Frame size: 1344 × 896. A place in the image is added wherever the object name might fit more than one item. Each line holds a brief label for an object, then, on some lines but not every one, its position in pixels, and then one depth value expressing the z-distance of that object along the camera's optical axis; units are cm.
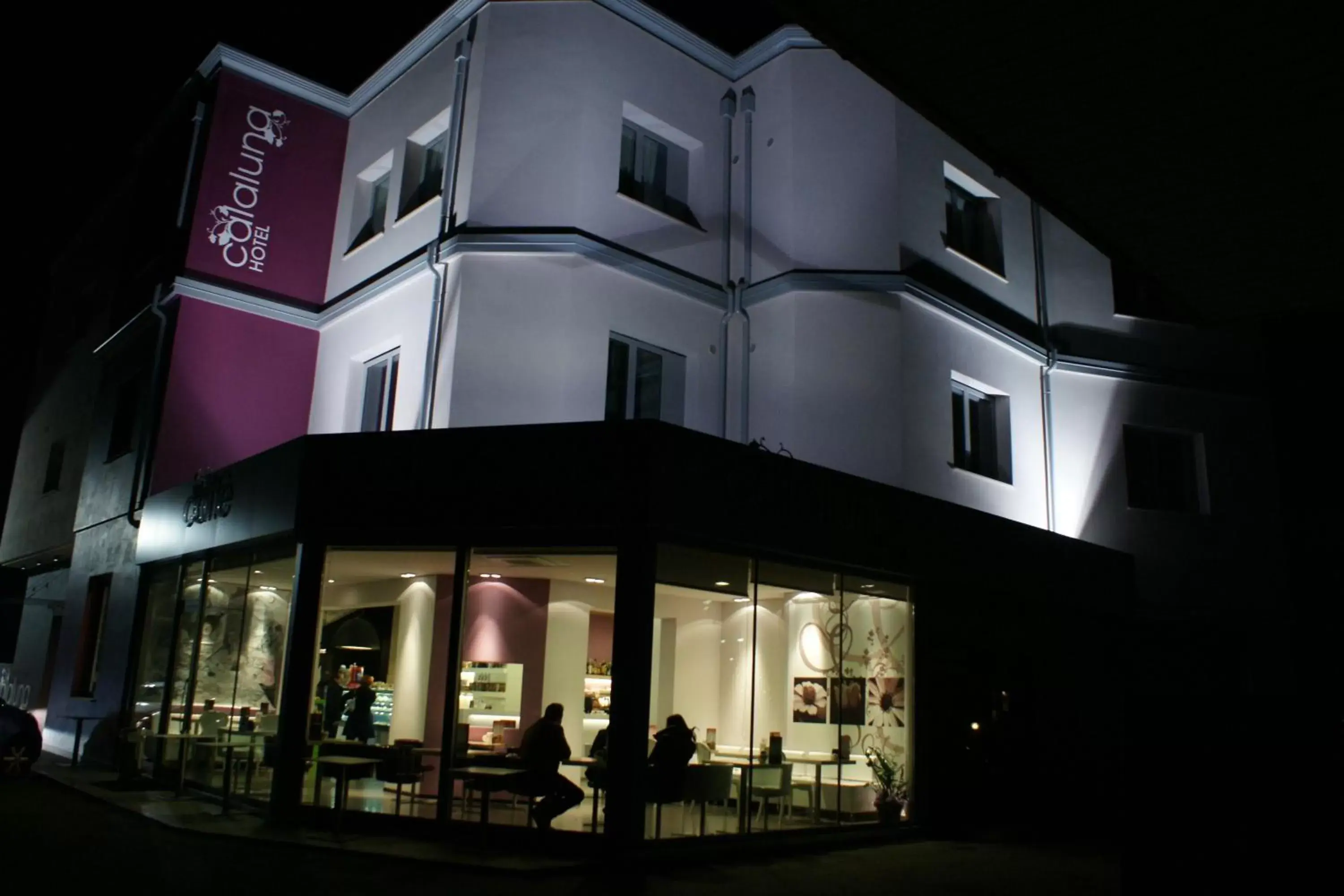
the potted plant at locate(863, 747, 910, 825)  1316
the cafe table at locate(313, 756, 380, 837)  1110
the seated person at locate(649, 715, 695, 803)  1092
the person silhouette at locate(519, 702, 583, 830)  1090
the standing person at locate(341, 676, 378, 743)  1228
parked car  1590
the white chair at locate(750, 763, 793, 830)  1198
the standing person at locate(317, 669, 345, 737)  1230
